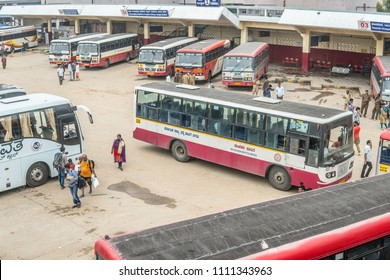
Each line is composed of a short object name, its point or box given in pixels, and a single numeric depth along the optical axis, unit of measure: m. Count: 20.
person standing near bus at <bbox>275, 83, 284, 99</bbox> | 26.53
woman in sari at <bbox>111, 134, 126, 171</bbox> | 18.22
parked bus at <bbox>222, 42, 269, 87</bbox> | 30.80
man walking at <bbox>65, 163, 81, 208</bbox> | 14.96
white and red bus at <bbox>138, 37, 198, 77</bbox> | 34.53
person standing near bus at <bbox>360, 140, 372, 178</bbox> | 17.16
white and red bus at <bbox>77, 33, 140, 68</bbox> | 37.81
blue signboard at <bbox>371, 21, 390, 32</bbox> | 30.33
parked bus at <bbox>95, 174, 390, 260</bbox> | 7.91
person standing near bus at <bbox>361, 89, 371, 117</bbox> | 24.67
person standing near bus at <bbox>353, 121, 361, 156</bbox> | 19.02
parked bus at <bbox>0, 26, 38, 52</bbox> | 46.84
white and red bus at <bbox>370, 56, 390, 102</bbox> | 25.98
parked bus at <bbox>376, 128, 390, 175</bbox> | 15.90
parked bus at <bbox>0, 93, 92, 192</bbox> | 16.11
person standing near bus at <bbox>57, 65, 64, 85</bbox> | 33.41
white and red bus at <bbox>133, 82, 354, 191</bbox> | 15.78
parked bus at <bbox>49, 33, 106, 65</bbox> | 39.31
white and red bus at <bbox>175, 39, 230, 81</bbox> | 32.44
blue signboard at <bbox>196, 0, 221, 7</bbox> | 37.84
